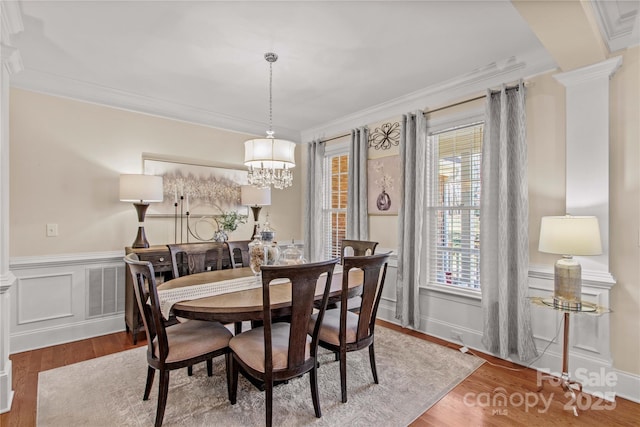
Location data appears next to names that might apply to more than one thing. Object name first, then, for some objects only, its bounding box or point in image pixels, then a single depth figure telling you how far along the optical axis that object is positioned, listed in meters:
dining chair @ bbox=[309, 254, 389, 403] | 2.11
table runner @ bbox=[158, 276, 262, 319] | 1.99
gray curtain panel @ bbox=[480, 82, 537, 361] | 2.69
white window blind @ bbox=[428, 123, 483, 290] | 3.17
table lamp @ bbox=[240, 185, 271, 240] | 4.27
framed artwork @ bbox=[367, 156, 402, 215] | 3.79
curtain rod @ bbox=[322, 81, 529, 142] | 2.79
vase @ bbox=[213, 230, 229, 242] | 3.90
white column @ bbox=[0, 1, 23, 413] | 2.08
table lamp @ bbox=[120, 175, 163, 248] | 3.29
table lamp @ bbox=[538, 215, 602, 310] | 2.07
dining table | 1.88
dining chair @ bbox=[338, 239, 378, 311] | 2.85
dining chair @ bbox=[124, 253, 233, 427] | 1.88
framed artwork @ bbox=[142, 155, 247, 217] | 3.83
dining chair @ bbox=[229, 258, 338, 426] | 1.77
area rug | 2.02
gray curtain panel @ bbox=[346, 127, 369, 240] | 4.09
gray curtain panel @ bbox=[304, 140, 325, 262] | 4.80
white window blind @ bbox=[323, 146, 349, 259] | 4.62
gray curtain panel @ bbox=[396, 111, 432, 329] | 3.45
